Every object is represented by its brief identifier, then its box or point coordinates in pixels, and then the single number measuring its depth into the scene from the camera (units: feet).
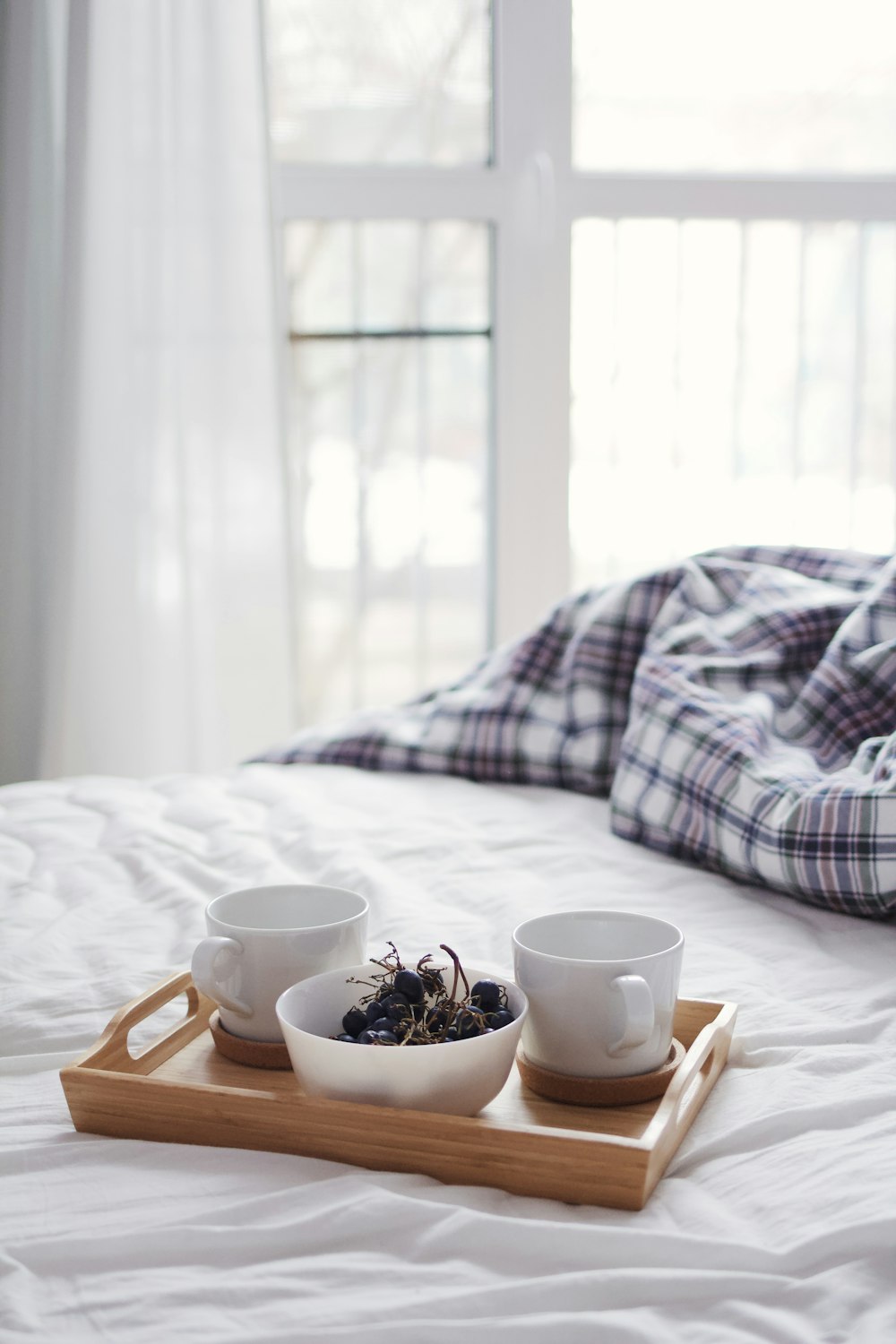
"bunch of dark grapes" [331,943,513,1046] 2.13
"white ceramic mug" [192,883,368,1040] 2.37
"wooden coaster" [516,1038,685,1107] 2.24
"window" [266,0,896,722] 7.50
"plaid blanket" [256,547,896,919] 3.60
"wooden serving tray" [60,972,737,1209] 2.05
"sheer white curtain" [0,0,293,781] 6.81
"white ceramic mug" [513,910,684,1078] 2.17
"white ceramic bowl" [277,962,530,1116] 2.09
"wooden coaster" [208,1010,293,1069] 2.40
